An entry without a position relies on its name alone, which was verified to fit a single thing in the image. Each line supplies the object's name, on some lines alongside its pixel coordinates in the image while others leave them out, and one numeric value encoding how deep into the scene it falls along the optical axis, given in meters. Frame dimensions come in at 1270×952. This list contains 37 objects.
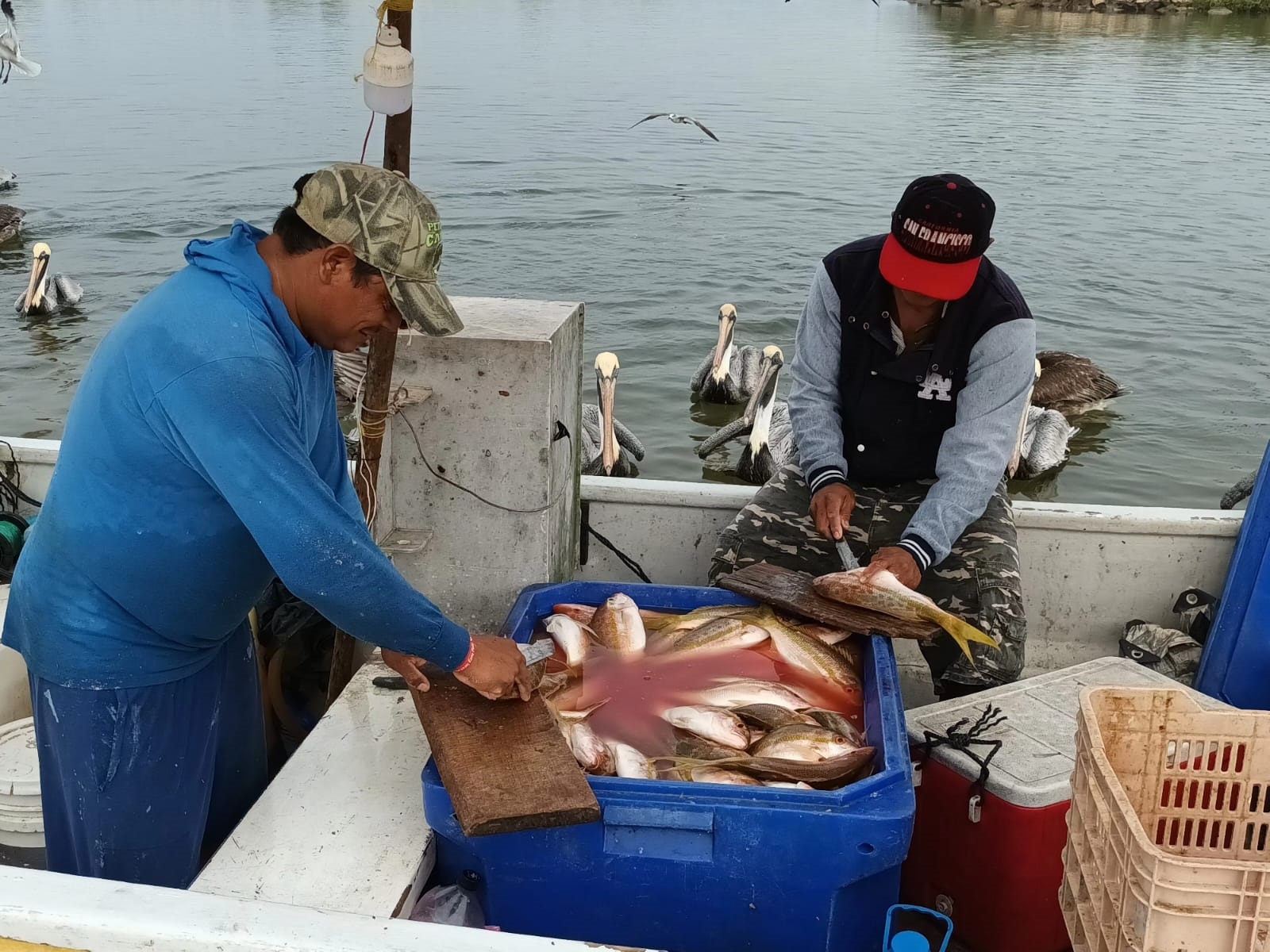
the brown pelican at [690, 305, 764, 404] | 12.52
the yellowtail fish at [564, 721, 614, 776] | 2.93
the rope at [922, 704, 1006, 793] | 3.12
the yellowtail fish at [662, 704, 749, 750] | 3.12
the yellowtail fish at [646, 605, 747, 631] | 3.62
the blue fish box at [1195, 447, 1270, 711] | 4.12
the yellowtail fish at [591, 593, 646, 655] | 3.54
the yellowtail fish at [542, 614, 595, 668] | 3.46
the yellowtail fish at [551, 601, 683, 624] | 3.61
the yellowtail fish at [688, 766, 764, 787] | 2.87
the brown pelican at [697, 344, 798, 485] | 10.45
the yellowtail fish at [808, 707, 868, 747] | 3.08
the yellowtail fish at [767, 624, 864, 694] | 3.44
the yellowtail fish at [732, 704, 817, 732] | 3.15
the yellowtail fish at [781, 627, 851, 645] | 3.52
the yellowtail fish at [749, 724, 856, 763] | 2.94
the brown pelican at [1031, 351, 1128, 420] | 12.27
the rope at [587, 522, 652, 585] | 4.61
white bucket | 3.35
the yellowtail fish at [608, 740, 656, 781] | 2.92
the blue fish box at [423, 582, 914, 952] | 2.61
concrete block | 3.61
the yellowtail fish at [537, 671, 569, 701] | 3.32
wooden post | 3.32
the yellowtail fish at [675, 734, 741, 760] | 3.05
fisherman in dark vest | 4.01
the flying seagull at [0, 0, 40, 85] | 3.95
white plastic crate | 1.98
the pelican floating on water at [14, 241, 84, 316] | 14.76
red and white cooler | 3.07
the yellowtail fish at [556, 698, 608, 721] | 3.20
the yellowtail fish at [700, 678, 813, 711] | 3.27
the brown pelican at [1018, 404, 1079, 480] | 11.12
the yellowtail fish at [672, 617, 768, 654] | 3.54
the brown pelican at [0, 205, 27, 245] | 18.11
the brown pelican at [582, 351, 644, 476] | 10.09
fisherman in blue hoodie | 2.34
